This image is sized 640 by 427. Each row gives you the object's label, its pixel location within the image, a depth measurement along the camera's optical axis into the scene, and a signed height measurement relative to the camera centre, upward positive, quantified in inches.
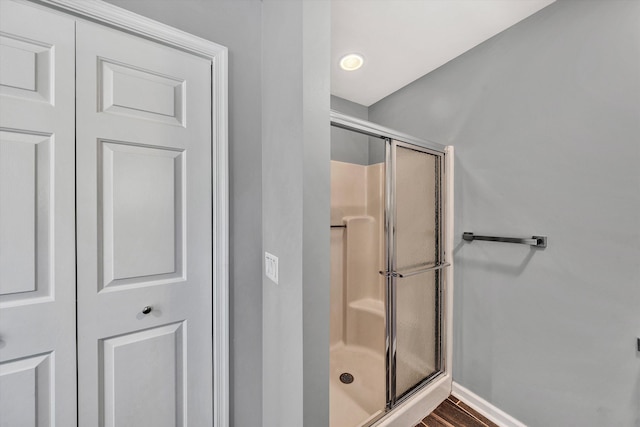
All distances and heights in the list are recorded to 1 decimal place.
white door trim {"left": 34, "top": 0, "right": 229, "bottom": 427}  39.8 -3.6
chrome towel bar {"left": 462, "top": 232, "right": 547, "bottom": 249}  46.6 -5.8
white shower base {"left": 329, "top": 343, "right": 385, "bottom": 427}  52.7 -45.3
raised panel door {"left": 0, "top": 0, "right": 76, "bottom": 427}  28.3 -0.8
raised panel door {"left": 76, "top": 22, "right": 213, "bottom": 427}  32.1 -2.9
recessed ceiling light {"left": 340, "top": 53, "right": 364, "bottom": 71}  60.6 +38.7
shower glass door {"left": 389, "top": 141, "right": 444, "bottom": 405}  53.0 -12.8
